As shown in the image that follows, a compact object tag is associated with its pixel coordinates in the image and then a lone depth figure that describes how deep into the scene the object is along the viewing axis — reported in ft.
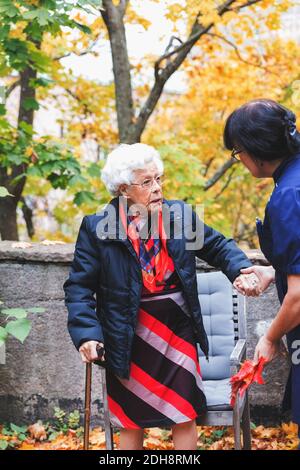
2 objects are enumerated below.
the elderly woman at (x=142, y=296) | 8.96
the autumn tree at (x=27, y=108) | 14.30
